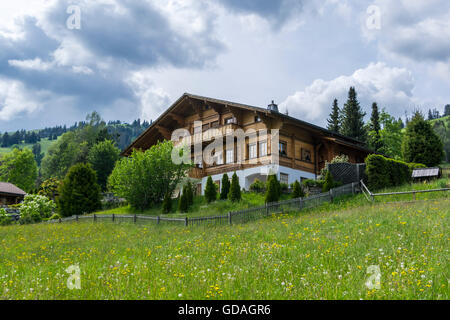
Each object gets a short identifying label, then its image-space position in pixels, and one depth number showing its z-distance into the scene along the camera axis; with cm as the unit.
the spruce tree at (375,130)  5909
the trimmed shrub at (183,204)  2997
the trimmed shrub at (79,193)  3722
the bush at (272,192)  2686
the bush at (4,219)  3569
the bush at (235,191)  2889
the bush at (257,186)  3147
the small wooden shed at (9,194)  6050
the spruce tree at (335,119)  6594
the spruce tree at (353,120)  5981
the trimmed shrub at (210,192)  3092
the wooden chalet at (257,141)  3412
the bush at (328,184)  2753
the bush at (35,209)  3582
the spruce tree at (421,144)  4409
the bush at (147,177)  3403
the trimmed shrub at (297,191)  2739
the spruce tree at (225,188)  3094
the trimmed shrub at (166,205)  3100
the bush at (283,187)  3067
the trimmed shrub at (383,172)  2678
